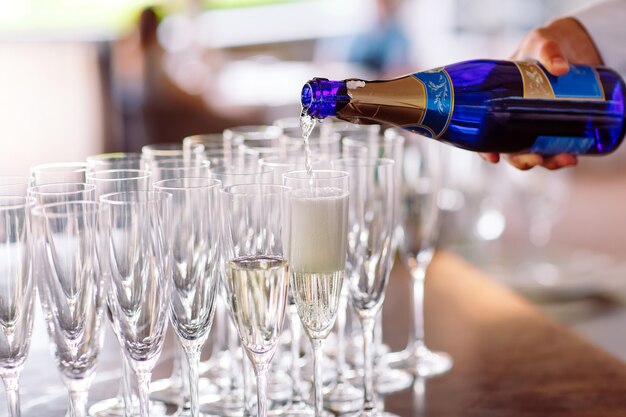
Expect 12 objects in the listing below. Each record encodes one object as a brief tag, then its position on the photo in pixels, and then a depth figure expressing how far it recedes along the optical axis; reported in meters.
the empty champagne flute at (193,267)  1.07
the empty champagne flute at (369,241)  1.27
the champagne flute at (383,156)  1.40
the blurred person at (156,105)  4.54
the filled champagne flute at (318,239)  1.08
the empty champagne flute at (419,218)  1.56
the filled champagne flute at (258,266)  1.02
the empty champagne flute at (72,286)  0.99
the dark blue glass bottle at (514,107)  1.38
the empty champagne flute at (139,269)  1.01
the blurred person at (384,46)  5.78
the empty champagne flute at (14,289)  1.01
